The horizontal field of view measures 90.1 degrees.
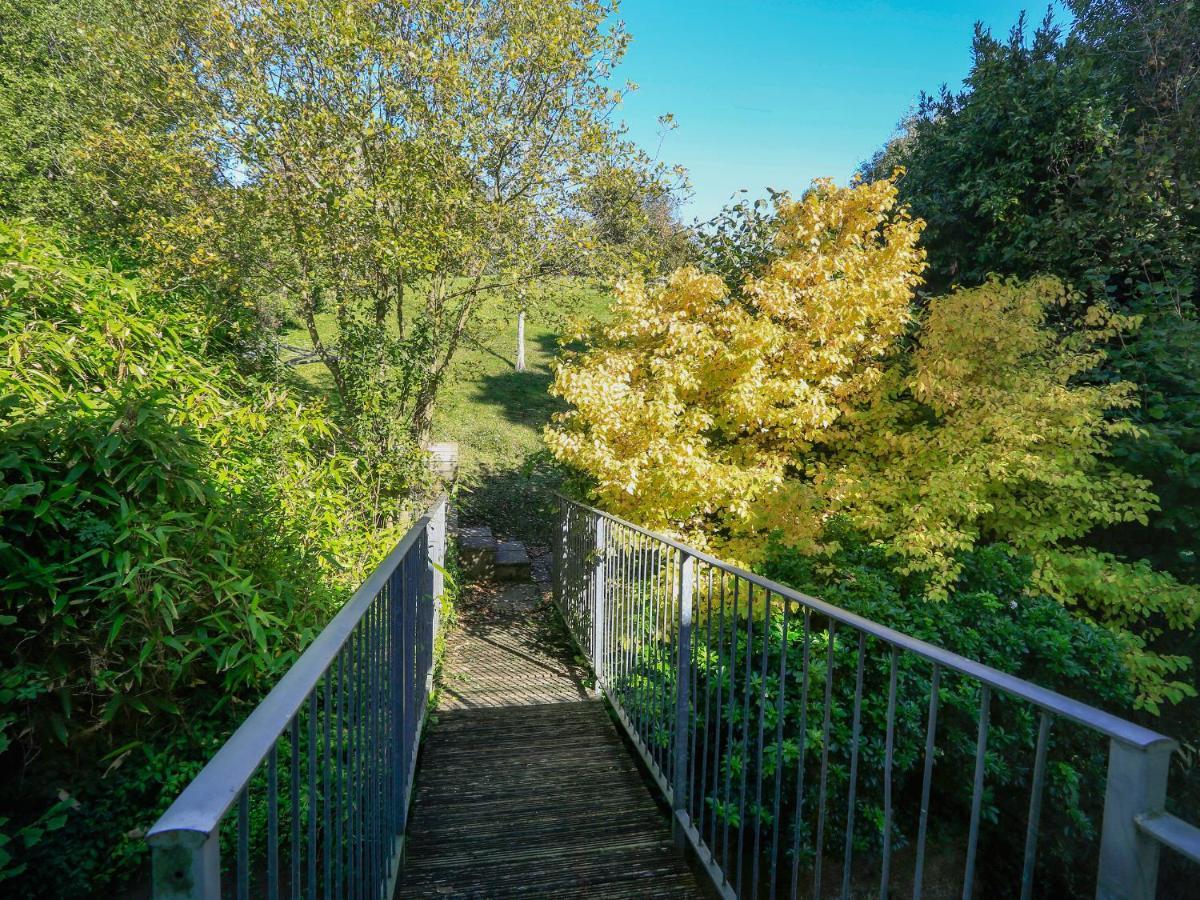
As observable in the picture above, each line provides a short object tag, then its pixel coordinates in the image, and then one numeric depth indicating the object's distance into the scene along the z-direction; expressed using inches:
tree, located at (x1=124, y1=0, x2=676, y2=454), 193.2
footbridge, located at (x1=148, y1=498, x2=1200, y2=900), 29.9
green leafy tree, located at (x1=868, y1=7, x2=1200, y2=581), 202.7
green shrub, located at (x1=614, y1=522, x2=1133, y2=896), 121.8
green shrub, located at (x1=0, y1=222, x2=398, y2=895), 91.0
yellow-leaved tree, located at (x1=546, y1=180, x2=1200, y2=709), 179.8
